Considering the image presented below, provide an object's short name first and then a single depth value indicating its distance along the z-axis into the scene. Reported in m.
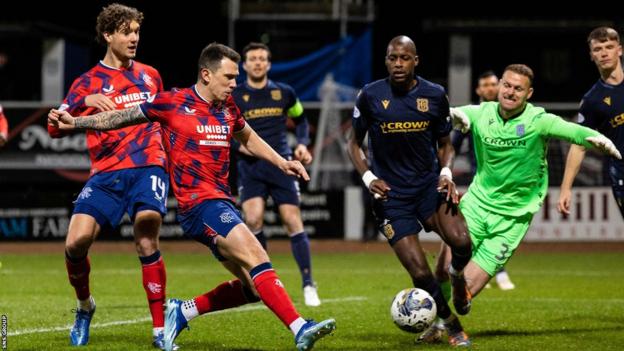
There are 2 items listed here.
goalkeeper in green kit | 17.59
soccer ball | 15.38
